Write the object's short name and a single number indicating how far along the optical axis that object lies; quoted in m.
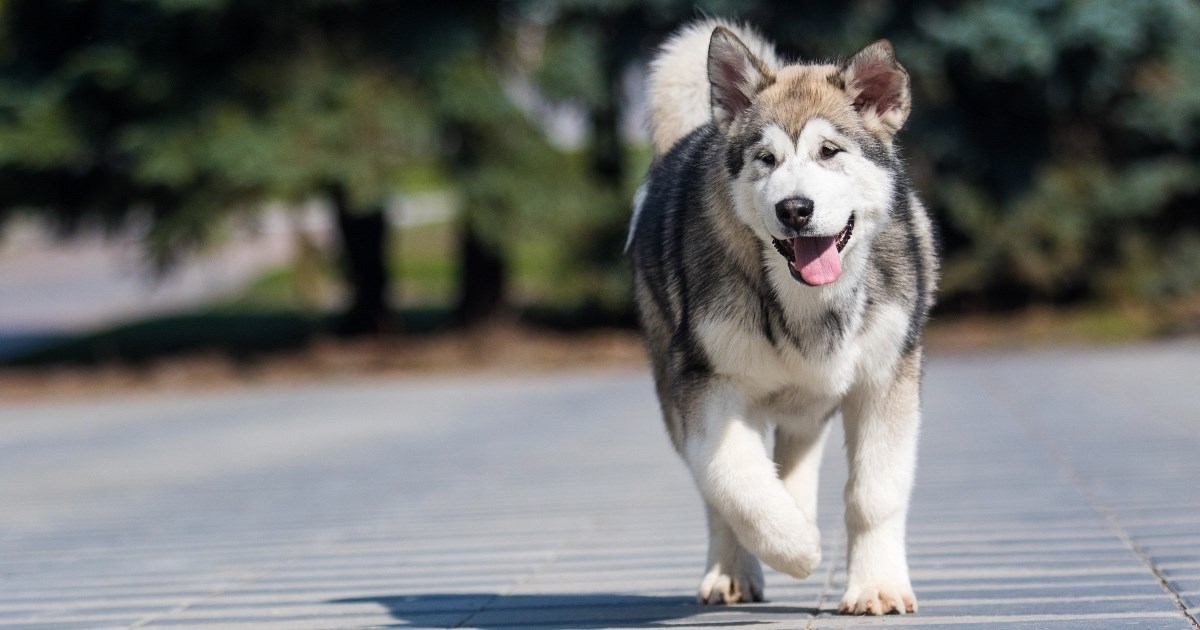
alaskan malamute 9.12
